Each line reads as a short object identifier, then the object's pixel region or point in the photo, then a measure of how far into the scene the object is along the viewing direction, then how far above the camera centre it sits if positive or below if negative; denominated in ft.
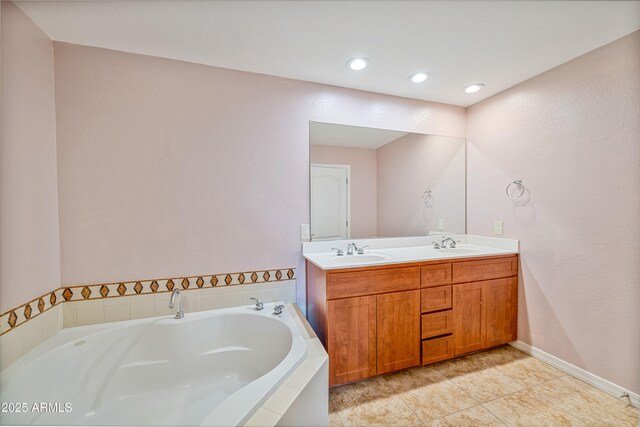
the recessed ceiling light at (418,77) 6.61 +3.43
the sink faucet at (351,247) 7.34 -1.10
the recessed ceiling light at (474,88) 7.20 +3.42
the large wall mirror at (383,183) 7.23 +0.78
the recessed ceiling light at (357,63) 5.93 +3.41
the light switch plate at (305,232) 6.99 -0.64
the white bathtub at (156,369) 4.02 -2.99
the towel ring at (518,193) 6.98 +0.41
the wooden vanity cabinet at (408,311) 5.56 -2.48
